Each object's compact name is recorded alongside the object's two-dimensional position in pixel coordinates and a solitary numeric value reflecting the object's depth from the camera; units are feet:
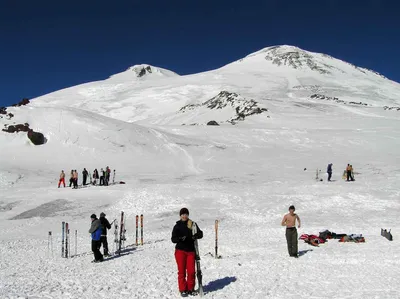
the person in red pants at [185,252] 26.11
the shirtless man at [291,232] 38.44
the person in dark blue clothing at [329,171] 95.09
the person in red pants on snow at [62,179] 90.58
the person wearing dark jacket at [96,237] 39.99
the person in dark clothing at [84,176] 94.99
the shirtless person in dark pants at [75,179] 90.07
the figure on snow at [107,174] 94.03
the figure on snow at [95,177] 96.84
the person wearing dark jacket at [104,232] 42.65
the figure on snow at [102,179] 94.37
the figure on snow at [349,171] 93.09
